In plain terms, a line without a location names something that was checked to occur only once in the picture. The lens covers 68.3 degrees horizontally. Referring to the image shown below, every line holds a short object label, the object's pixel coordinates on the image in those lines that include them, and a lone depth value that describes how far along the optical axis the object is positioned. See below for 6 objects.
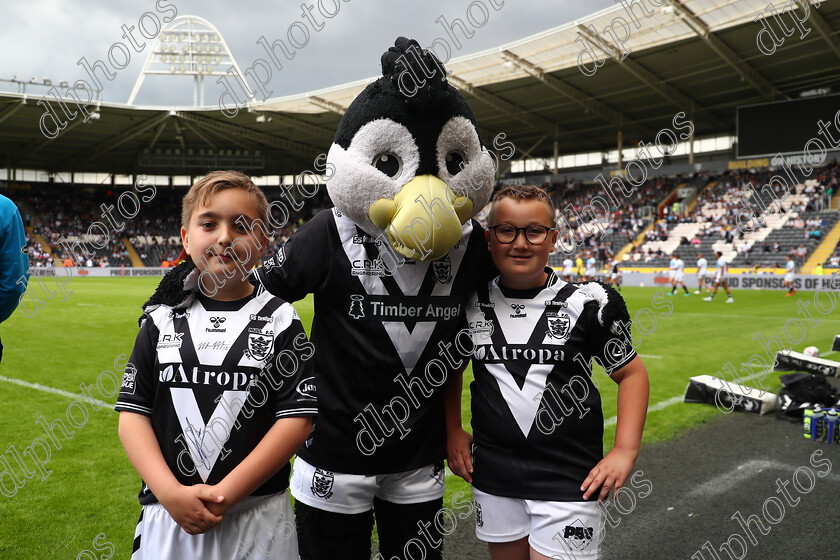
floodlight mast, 41.09
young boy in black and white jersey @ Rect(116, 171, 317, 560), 1.73
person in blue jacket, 2.59
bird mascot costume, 1.97
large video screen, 22.98
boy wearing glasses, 1.95
